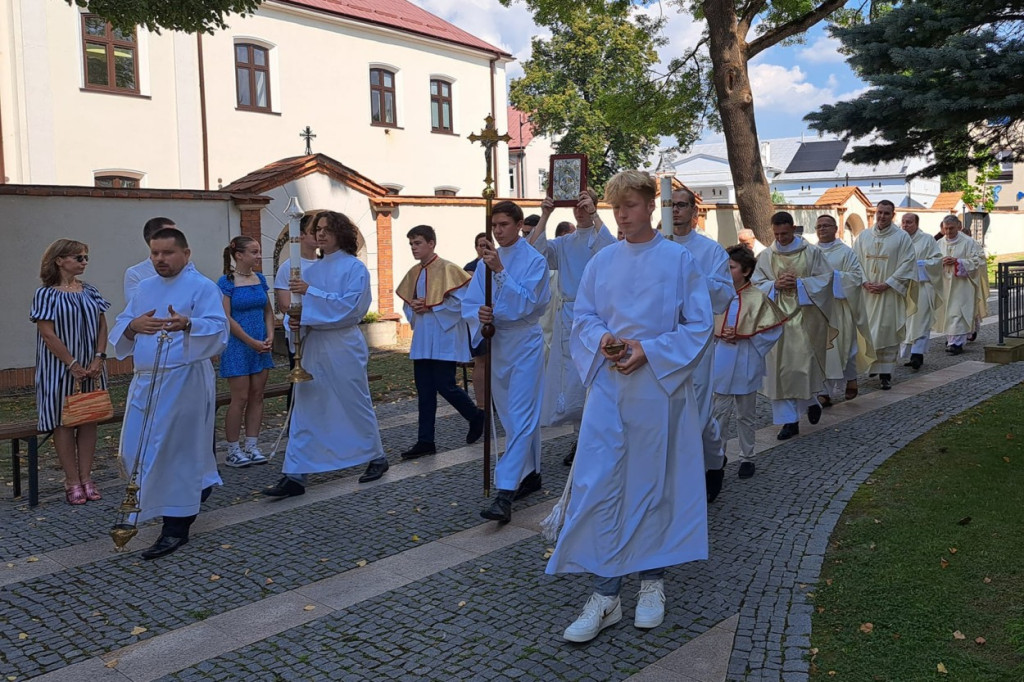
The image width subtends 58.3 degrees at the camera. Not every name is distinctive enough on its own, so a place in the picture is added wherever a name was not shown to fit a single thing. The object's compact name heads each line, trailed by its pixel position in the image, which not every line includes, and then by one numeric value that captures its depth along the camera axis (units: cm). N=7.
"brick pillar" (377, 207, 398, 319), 1669
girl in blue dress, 744
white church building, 1862
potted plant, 1585
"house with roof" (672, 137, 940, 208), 6284
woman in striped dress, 635
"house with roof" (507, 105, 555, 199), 5141
